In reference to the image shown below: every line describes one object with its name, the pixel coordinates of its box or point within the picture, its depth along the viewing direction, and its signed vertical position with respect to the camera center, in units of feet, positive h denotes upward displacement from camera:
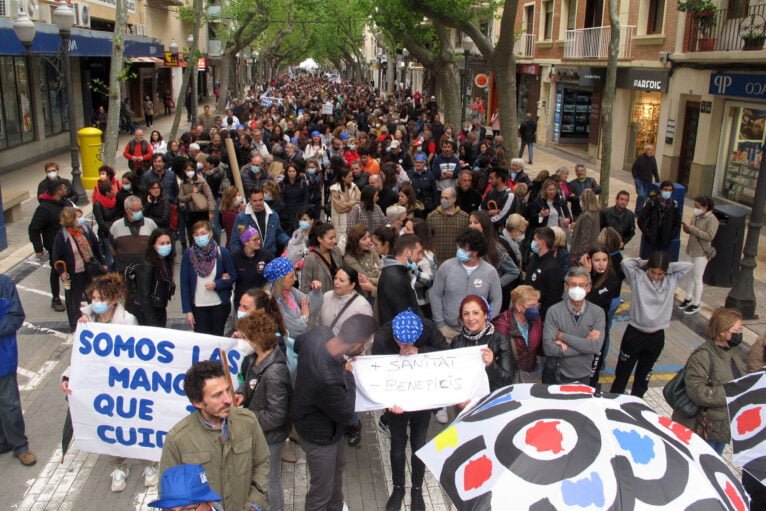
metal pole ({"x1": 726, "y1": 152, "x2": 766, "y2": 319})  31.58 -8.26
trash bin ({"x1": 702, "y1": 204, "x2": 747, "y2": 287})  34.96 -8.34
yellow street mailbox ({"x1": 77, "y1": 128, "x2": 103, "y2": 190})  60.75 -7.18
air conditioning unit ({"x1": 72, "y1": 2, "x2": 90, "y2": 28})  79.91 +5.28
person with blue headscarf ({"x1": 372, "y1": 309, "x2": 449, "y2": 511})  16.26 -7.94
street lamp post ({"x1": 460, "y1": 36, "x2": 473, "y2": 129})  84.28 +1.87
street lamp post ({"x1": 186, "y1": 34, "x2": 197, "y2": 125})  97.96 -4.67
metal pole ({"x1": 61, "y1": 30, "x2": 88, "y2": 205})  50.96 -5.66
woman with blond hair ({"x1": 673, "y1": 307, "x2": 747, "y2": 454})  16.46 -6.64
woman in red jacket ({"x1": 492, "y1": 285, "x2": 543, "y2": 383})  18.78 -6.54
